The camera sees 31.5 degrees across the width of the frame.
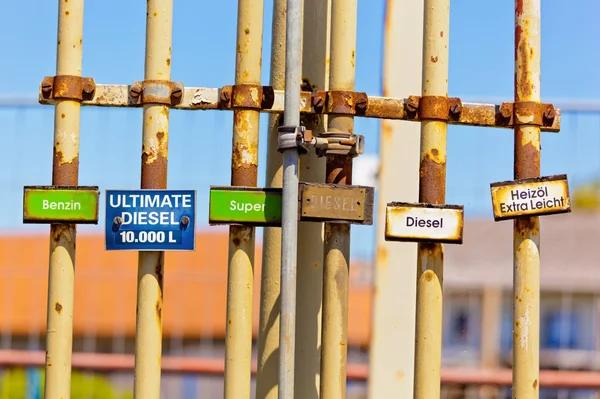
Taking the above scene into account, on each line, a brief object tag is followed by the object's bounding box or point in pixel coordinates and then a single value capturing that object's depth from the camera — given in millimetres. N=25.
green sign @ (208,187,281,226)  3713
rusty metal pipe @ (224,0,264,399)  3744
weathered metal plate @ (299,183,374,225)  3688
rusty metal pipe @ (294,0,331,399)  4094
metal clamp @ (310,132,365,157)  3734
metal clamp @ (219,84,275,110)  3785
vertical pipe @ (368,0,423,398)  4703
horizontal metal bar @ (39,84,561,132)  3838
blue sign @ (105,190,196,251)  3719
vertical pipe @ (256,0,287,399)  4051
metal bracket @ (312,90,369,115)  3797
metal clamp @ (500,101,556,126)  3803
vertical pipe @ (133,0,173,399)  3760
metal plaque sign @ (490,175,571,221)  3754
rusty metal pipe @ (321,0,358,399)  3756
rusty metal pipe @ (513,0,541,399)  3779
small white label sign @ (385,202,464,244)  3746
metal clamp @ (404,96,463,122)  3791
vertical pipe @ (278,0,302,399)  3557
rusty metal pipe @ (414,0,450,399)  3758
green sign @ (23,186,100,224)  3777
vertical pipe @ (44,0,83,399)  3783
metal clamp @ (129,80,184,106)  3783
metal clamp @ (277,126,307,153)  3566
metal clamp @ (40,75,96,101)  3797
